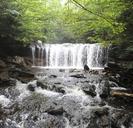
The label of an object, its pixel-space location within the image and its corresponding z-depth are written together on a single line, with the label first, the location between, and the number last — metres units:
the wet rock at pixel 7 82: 6.48
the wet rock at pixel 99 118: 4.10
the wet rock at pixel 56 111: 4.51
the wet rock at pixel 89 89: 5.77
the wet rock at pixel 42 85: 6.35
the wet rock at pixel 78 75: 7.85
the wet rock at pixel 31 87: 6.10
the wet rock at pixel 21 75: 7.29
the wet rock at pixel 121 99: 5.01
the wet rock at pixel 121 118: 4.13
